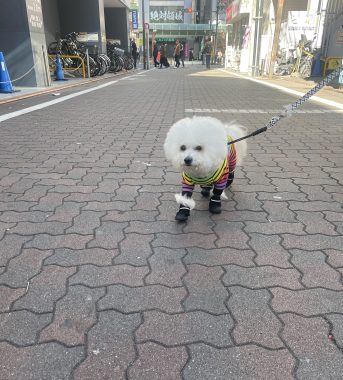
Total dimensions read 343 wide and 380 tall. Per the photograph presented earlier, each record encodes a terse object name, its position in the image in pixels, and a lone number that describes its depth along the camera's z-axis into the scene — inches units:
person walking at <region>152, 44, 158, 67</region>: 1331.2
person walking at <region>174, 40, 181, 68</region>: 1216.8
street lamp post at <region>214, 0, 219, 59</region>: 1840.3
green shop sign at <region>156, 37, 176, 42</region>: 2603.3
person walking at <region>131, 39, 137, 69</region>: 1167.0
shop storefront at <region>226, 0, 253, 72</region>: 943.7
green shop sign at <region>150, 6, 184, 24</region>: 2623.0
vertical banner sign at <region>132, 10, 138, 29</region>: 1537.4
